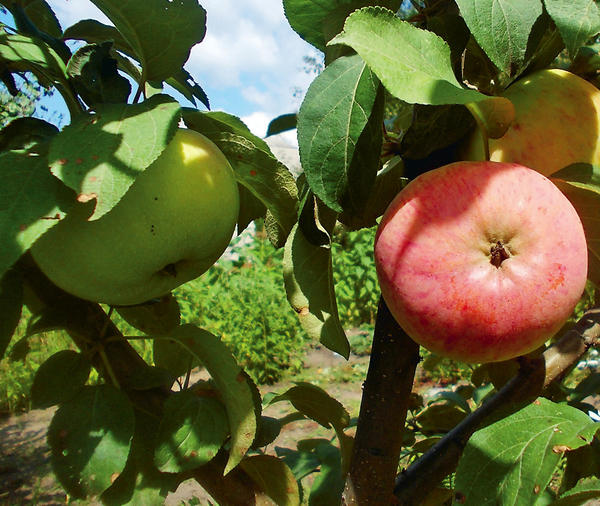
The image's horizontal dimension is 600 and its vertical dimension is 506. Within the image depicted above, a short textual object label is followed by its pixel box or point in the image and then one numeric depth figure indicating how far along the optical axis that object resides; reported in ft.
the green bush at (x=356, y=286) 16.69
